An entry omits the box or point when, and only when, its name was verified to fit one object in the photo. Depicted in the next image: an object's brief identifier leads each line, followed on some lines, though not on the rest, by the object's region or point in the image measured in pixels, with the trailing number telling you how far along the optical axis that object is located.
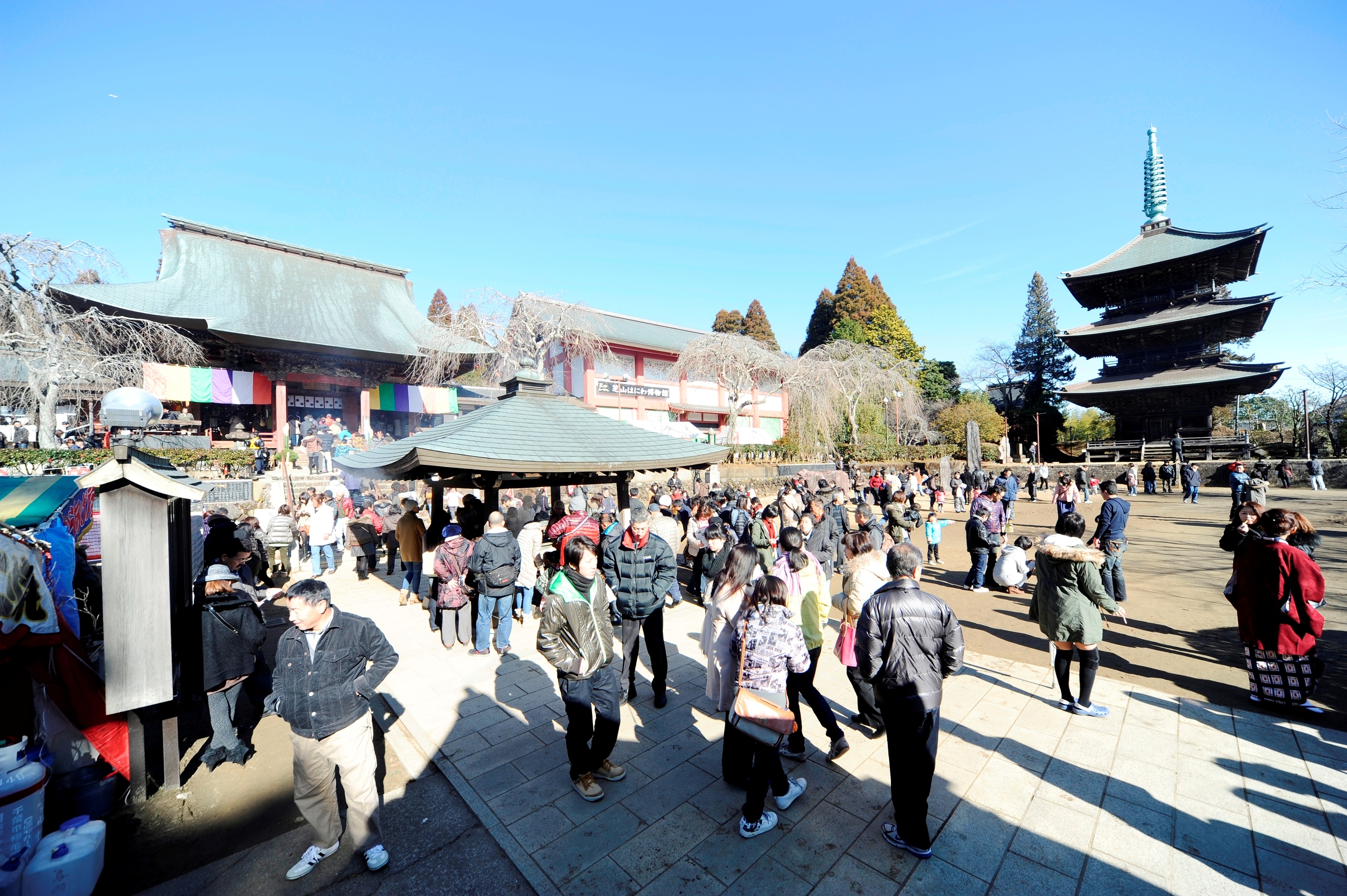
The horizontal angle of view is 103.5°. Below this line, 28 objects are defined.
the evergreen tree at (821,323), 42.75
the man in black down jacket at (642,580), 4.36
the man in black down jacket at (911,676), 2.86
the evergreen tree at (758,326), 42.66
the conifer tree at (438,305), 40.59
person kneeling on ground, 7.71
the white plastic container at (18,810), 2.57
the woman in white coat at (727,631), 3.26
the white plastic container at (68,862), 2.62
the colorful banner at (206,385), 17.88
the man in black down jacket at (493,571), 5.70
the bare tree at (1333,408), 24.84
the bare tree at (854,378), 24.30
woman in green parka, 4.16
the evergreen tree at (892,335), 37.78
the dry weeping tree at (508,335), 21.34
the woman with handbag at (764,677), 2.85
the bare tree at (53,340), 13.23
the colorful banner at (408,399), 23.72
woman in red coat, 4.04
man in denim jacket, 2.85
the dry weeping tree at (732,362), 22.92
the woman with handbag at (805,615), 3.75
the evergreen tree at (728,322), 44.16
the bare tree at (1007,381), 38.78
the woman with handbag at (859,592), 3.99
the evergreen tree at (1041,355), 36.59
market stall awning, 4.62
